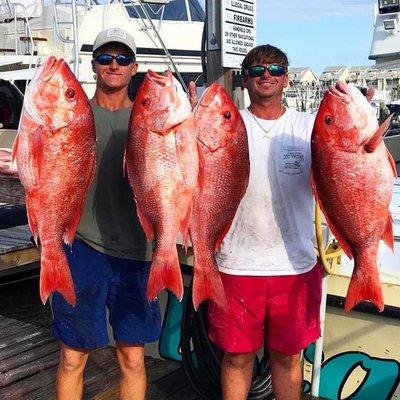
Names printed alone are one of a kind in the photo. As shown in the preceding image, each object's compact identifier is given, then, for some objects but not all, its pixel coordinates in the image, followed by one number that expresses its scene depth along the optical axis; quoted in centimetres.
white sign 387
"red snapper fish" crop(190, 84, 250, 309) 251
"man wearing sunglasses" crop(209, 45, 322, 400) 281
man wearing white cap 280
